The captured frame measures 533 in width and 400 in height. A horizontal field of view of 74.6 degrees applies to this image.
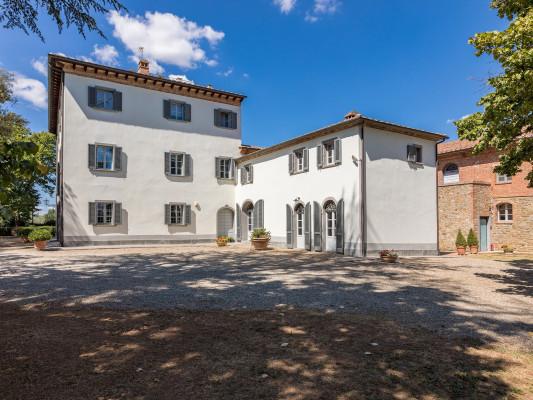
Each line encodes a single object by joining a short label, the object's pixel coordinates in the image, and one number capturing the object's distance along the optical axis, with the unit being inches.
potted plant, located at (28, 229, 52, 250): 679.7
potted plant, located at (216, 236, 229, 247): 825.5
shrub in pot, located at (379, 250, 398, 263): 547.8
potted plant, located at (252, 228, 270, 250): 721.0
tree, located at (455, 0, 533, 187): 275.6
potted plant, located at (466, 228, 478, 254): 788.6
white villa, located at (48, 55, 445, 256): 625.9
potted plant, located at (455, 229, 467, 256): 757.3
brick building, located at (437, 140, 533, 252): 848.9
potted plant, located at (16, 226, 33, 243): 960.4
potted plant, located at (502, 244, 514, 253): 807.1
